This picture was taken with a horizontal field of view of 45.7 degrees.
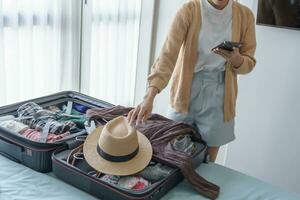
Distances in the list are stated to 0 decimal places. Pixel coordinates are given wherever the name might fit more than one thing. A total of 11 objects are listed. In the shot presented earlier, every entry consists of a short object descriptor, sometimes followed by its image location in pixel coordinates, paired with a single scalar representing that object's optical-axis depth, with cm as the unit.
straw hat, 124
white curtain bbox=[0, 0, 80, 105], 193
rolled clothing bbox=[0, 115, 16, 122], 150
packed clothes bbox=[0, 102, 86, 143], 140
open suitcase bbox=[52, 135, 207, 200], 113
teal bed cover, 118
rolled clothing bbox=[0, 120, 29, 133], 142
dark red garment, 127
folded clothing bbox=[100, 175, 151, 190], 119
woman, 157
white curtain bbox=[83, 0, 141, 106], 254
